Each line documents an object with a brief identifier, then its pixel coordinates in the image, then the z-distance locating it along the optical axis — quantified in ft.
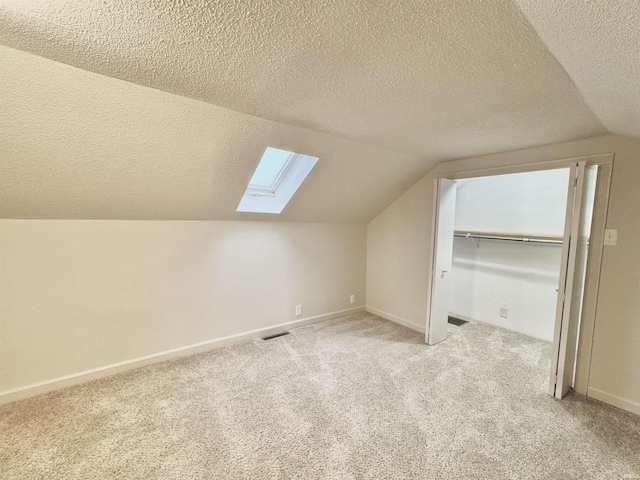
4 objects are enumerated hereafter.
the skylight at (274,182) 8.42
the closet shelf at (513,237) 9.17
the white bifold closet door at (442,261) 8.78
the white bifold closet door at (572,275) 6.24
